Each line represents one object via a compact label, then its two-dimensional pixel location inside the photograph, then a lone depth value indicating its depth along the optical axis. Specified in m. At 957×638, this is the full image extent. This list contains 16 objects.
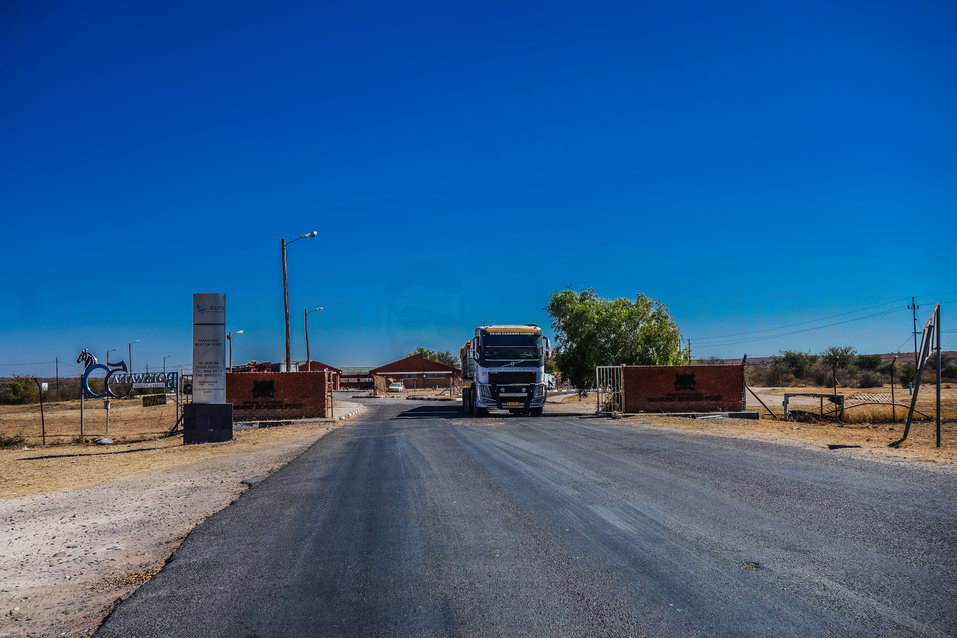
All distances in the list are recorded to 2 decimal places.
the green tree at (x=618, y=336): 43.56
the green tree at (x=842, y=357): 78.12
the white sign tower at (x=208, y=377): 20.48
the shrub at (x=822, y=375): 75.04
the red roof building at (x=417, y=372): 92.29
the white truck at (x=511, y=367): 29.56
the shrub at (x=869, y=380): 69.31
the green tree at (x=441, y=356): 159.25
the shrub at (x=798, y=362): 81.69
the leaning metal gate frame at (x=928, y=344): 15.66
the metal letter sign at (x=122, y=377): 25.00
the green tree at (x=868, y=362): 78.96
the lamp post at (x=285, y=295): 33.84
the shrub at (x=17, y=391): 57.16
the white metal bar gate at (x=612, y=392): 30.66
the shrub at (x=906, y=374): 60.88
